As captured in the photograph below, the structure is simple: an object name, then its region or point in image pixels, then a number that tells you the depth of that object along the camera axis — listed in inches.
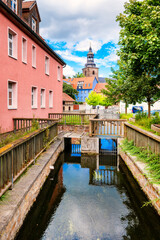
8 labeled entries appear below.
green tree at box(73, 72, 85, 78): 4076.3
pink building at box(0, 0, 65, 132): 369.4
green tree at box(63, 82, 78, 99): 2481.5
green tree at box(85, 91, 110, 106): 2356.9
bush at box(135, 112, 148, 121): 434.9
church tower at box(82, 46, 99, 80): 4234.7
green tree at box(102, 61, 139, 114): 1094.7
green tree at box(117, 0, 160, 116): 269.3
